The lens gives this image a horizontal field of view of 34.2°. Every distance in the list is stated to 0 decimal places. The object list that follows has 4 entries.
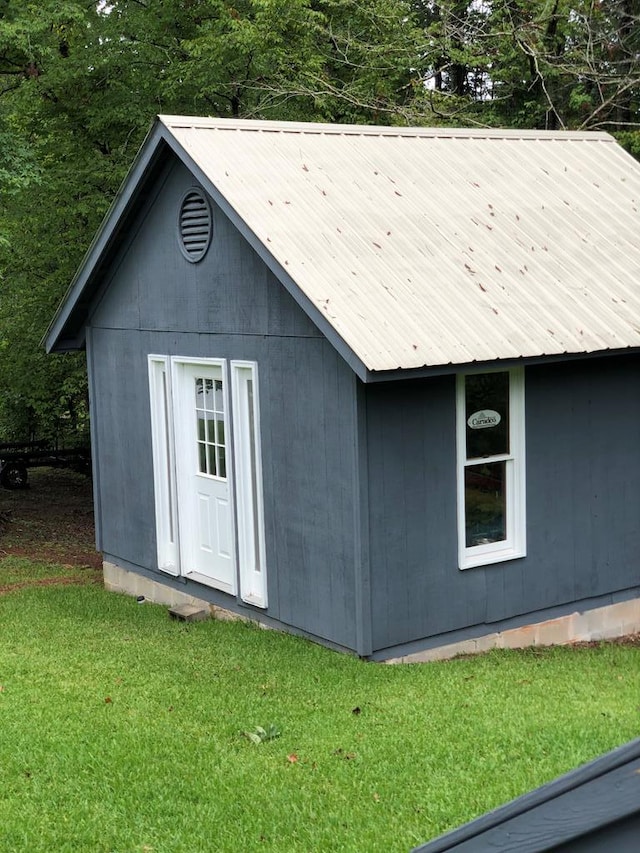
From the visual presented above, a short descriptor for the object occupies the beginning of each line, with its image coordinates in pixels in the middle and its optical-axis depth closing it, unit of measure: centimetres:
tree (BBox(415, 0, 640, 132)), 1970
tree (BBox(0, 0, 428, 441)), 1780
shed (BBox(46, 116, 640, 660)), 916
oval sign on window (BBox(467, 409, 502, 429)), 971
